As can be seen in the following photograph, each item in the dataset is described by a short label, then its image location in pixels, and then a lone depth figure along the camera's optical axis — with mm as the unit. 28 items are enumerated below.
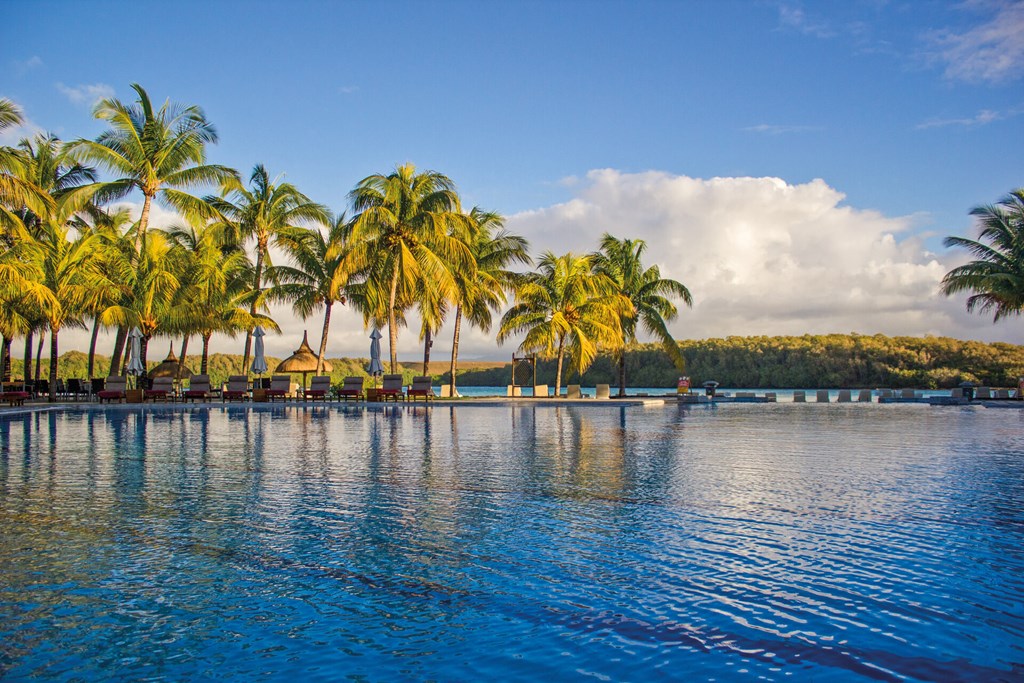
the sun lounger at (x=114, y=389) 26734
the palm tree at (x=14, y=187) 21250
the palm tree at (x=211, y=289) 30406
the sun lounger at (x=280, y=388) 27391
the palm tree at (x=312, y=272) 31016
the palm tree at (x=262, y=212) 31188
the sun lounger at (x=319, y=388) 27625
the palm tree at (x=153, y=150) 27594
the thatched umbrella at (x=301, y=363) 31859
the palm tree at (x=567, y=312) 30500
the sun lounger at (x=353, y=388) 27891
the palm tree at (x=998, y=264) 28547
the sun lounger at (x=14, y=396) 25427
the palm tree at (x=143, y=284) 28125
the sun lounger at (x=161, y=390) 27172
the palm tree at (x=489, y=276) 30969
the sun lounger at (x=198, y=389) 26894
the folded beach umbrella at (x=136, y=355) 27922
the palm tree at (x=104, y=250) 27938
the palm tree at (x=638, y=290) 33250
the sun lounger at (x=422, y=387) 27391
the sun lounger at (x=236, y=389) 27016
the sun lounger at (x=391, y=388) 27031
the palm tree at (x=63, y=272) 26141
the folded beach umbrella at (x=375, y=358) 28688
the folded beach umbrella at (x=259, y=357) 29312
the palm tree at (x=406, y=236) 27328
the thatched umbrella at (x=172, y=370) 31891
